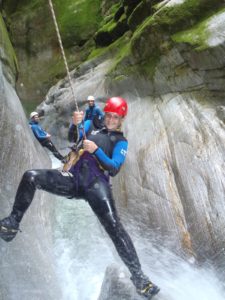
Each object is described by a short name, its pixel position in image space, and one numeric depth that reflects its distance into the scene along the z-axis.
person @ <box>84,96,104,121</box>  12.20
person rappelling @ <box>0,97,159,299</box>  5.71
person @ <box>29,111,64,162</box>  13.26
